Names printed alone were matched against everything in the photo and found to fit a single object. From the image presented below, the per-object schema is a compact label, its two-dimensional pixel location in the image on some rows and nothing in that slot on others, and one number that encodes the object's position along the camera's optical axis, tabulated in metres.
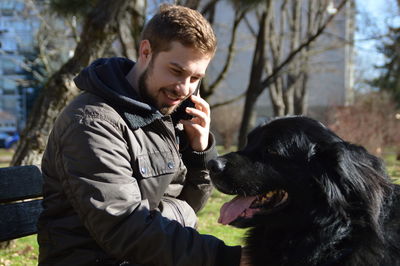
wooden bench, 2.86
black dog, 2.27
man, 2.16
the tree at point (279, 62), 12.34
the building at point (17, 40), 18.36
